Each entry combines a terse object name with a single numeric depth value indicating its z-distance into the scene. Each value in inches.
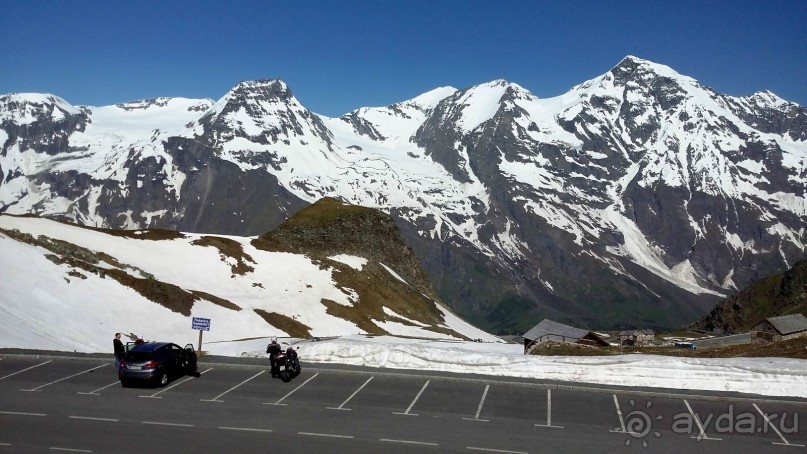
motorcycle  1508.4
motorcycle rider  1518.2
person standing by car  1508.2
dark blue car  1391.5
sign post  1796.3
